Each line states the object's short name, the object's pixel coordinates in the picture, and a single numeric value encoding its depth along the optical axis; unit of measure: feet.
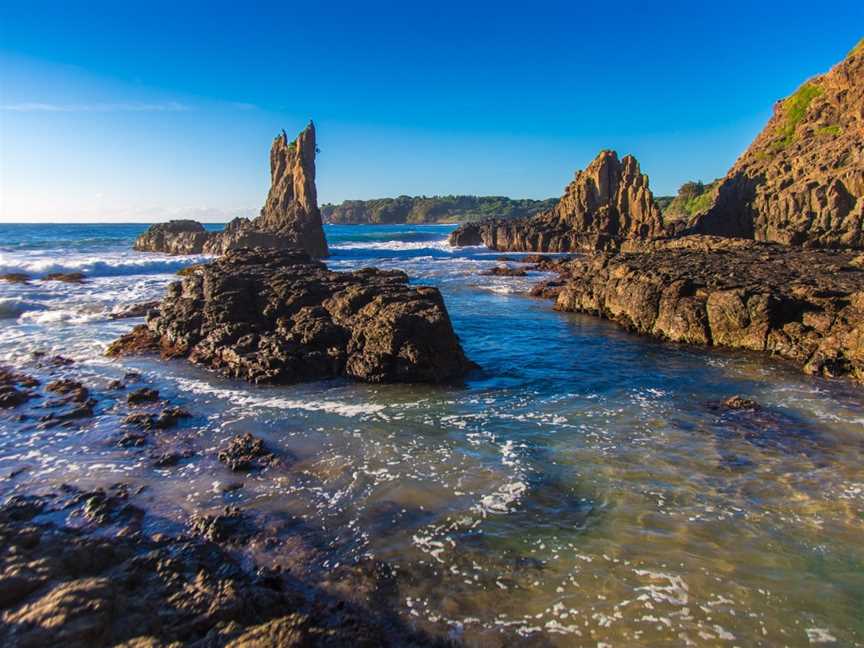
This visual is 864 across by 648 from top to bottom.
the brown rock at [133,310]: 86.58
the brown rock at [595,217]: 238.27
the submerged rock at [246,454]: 33.47
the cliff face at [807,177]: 169.58
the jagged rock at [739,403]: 43.33
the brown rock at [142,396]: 45.88
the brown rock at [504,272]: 158.53
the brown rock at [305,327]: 52.37
